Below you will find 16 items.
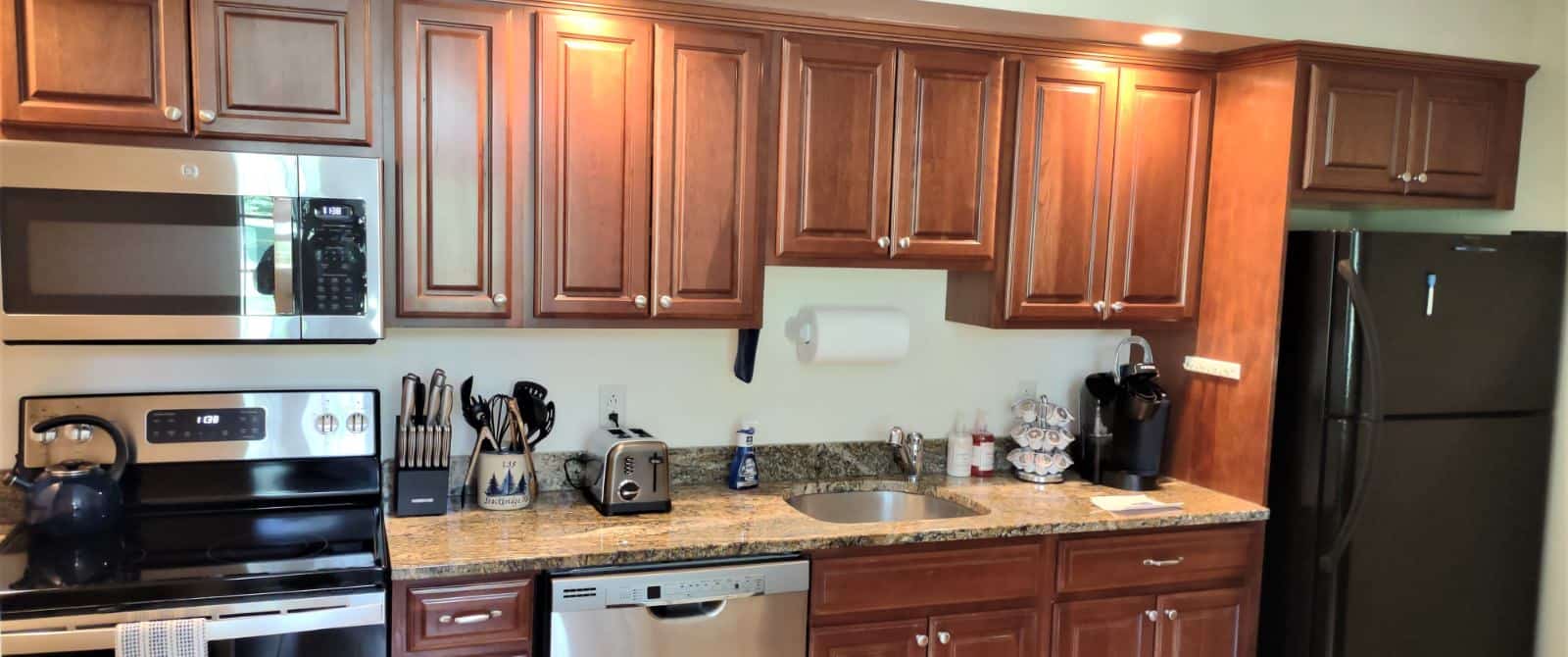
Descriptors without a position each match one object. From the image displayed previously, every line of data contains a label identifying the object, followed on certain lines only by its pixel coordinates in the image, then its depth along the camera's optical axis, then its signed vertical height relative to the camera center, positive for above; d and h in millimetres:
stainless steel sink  3057 -709
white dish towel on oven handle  1975 -743
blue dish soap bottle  2959 -576
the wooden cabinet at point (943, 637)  2559 -918
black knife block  2545 -589
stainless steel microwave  2158 -21
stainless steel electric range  2010 -649
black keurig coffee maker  3094 -473
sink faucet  3184 -560
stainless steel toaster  2631 -553
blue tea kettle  2273 -566
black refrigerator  2807 -446
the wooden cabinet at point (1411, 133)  2887 +386
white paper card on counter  2857 -635
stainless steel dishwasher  2326 -798
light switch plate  3001 -282
